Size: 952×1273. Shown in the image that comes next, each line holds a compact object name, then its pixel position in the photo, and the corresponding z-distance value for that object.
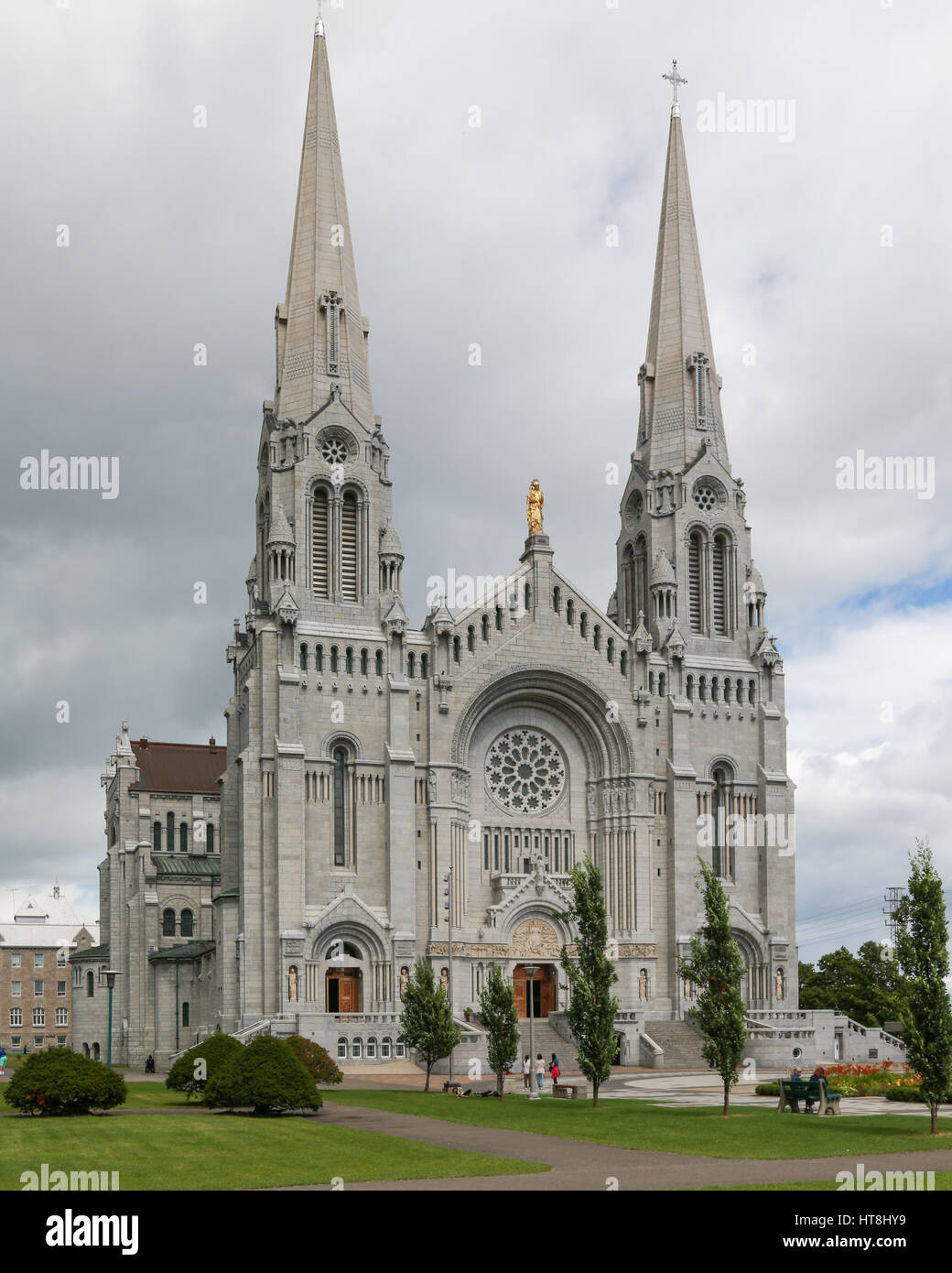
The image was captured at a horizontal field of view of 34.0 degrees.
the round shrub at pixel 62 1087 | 41.34
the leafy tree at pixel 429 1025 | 55.91
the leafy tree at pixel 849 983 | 99.06
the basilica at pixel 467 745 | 74.88
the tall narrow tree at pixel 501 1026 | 52.94
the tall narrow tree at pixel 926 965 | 38.81
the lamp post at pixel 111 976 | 83.12
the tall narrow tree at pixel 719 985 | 45.75
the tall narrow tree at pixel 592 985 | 48.47
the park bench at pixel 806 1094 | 44.38
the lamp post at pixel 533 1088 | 52.54
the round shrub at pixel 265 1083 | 41.75
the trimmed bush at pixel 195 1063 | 48.09
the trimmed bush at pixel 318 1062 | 53.84
